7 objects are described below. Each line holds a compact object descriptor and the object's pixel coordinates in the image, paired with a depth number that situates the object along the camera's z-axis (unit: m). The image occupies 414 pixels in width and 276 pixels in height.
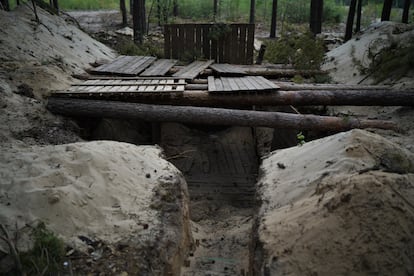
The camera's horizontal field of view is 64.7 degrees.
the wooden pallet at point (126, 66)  9.20
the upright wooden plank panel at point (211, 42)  11.14
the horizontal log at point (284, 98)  7.13
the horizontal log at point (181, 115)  6.70
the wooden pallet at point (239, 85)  7.24
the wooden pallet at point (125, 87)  7.01
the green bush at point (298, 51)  10.70
